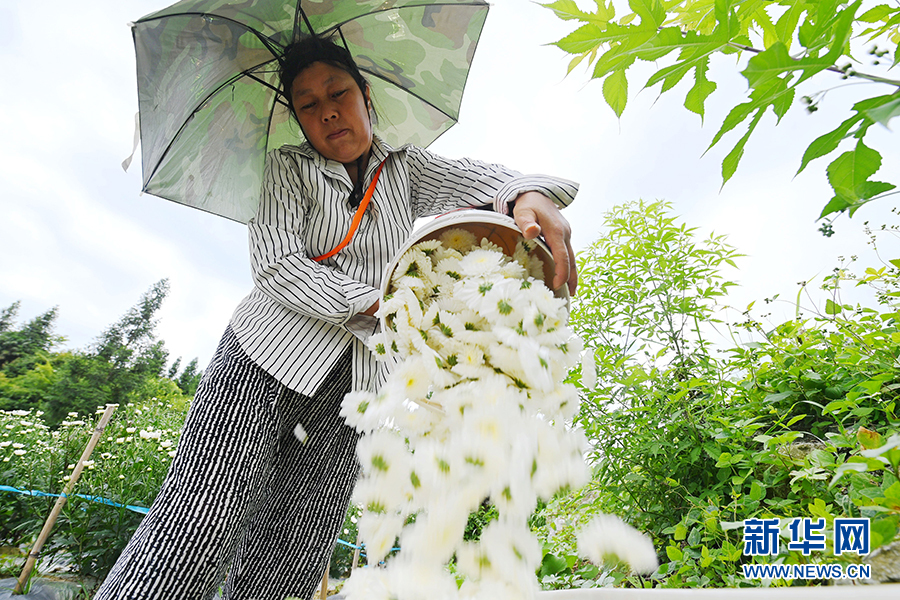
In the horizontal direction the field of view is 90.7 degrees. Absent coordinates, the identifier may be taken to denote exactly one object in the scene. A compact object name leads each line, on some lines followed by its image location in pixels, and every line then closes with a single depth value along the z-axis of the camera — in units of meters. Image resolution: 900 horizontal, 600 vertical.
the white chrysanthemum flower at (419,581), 0.48
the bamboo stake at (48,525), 2.83
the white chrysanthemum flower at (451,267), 0.78
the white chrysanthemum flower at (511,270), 0.75
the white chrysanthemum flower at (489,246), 0.83
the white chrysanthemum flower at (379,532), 0.57
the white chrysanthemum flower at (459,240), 0.84
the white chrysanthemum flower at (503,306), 0.67
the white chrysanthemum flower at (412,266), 0.79
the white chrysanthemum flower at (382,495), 0.58
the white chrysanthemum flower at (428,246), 0.81
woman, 0.93
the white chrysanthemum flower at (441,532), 0.52
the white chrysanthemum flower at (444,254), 0.82
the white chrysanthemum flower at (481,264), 0.72
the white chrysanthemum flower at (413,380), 0.68
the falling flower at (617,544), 0.53
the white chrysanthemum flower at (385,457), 0.58
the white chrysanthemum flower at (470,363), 0.67
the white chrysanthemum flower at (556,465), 0.53
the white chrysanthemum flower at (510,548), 0.50
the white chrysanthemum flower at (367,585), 0.48
